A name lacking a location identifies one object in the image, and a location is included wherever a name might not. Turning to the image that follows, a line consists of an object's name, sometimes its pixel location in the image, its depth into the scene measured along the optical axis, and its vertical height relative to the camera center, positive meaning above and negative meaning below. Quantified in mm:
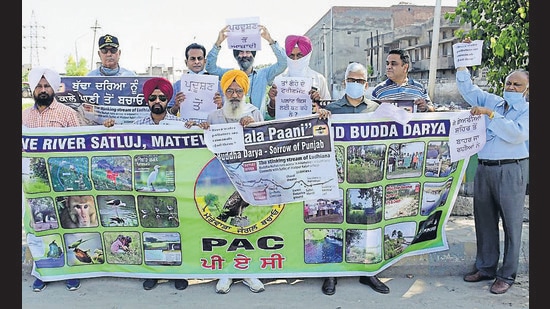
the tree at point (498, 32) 6625 +1505
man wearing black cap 5660 +977
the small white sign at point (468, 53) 4879 +871
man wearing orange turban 4750 +398
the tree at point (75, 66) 55906 +9395
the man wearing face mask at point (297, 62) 5402 +892
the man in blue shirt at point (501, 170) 4617 -192
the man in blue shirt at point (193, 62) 5469 +919
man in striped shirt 5227 +639
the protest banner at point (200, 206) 4738 -508
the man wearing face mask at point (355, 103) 4832 +419
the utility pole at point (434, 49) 17406 +3266
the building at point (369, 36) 60469 +13852
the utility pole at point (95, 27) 41031 +9437
